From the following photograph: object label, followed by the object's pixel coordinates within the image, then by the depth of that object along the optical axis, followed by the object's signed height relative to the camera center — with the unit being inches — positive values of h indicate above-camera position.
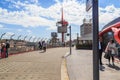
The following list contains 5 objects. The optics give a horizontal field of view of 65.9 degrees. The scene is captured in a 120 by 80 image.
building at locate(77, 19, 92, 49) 740.8 +22.9
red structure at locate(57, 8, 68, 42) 1654.1 +362.2
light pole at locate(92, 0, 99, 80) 68.6 +4.6
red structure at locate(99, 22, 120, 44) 122.4 +12.6
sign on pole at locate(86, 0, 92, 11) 70.3 +29.0
